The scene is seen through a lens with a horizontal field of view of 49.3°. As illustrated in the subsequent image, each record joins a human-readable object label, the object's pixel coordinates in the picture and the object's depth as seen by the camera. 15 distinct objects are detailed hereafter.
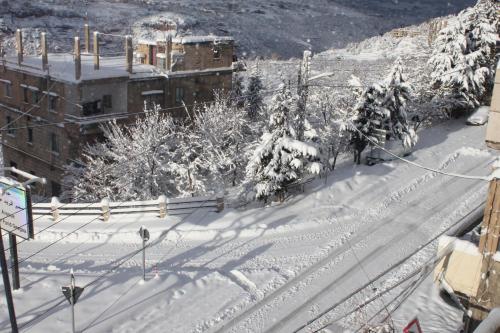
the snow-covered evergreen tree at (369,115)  27.78
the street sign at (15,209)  14.67
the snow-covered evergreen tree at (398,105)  28.80
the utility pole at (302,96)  20.53
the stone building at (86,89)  33.06
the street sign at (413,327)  9.03
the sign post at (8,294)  11.92
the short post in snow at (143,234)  16.61
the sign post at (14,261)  15.48
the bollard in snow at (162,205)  21.53
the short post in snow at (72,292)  12.62
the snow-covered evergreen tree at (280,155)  22.67
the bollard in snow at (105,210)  21.73
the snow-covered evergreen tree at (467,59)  35.38
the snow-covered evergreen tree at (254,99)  44.06
